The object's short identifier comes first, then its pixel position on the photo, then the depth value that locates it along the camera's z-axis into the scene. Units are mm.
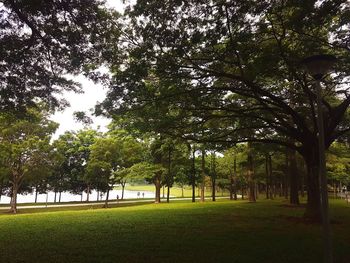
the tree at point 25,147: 34594
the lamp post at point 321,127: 6906
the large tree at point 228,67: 11828
